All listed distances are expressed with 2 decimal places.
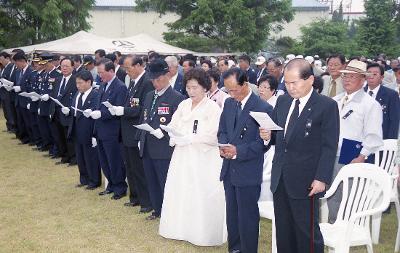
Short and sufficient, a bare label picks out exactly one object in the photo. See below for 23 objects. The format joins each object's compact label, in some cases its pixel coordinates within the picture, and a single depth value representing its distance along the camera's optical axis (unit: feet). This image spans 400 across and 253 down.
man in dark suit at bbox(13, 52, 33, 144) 36.50
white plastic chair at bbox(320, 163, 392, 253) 13.89
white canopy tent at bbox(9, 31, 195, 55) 64.64
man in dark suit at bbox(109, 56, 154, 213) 21.57
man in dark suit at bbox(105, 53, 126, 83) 32.42
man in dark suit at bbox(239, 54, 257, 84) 38.65
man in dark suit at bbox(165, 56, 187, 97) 27.20
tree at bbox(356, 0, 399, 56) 114.62
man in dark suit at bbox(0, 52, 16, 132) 39.32
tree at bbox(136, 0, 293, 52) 93.61
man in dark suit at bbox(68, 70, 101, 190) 25.29
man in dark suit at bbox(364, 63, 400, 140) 21.68
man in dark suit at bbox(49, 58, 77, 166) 29.68
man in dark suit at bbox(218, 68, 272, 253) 15.42
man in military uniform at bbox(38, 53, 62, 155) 32.96
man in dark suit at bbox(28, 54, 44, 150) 35.01
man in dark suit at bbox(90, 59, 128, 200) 23.18
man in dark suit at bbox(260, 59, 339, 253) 12.68
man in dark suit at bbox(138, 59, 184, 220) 19.40
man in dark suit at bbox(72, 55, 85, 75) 33.30
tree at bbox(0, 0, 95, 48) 80.89
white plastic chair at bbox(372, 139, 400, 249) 18.56
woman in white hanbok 17.93
